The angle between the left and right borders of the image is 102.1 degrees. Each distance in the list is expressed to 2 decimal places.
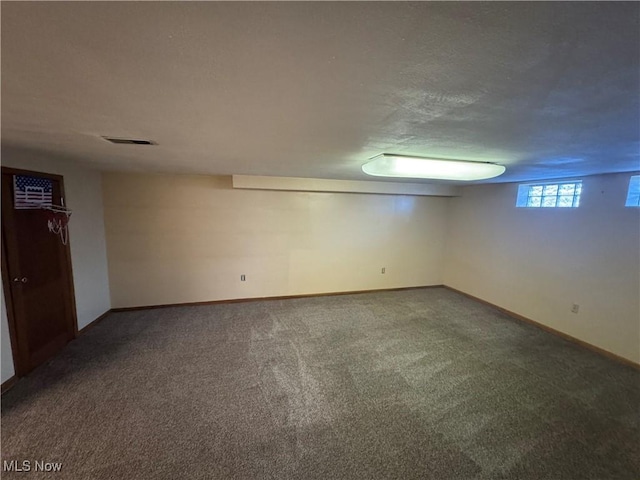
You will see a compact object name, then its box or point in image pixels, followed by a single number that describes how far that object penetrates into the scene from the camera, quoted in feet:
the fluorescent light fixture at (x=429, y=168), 7.22
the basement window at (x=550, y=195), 11.33
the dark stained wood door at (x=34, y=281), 7.74
